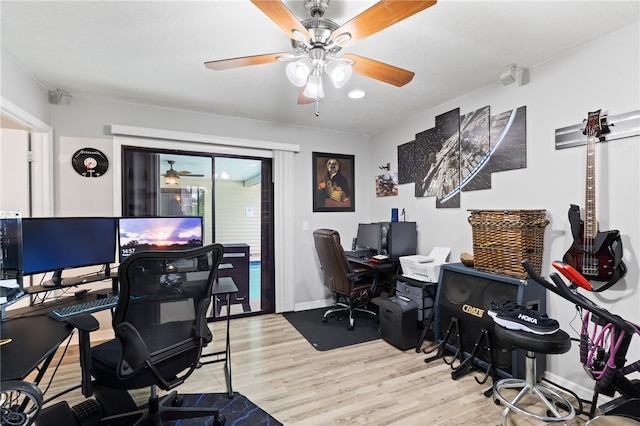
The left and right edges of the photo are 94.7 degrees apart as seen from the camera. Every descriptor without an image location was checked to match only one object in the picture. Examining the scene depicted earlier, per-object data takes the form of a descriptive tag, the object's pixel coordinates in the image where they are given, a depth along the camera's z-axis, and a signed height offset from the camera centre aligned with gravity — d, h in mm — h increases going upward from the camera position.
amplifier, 2184 -786
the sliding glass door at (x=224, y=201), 3283 +135
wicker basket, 2199 -226
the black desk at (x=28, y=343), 1170 -615
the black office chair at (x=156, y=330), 1439 -623
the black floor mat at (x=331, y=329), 2994 -1328
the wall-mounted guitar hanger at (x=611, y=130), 1847 +543
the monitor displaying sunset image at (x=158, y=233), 2456 -183
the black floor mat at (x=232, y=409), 1870 -1334
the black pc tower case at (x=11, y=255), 1655 -257
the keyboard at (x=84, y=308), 1683 -581
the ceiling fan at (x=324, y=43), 1323 +913
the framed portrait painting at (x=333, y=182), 4105 +413
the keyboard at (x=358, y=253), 3756 -553
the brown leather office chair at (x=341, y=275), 3221 -712
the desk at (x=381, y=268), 3299 -654
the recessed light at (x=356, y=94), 2868 +1164
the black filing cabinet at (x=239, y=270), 3740 -758
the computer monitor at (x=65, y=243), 1910 -222
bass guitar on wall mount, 1870 -200
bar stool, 1679 -1055
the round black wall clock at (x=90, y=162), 2945 +509
